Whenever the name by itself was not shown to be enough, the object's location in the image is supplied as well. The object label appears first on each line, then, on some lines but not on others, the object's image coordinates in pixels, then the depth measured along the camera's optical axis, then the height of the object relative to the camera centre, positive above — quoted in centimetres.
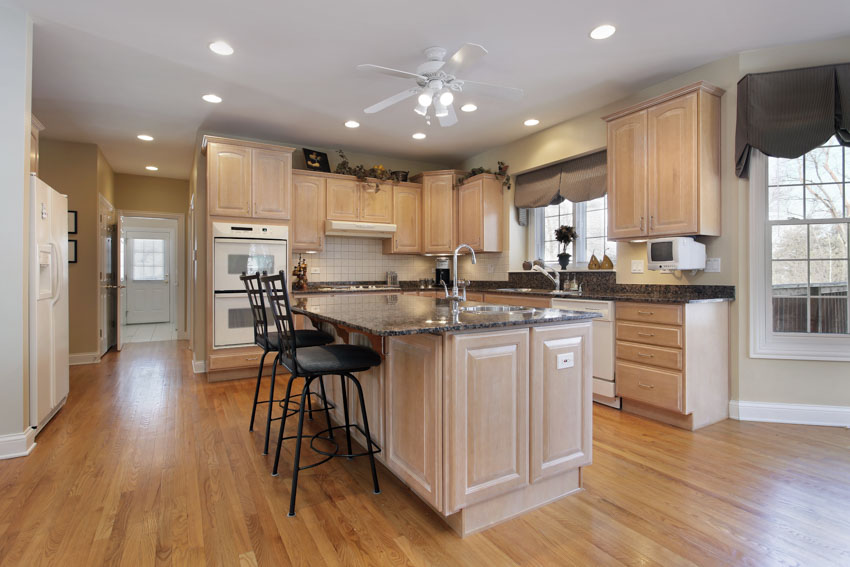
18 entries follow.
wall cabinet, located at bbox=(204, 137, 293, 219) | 430 +104
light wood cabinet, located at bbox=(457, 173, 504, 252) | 531 +83
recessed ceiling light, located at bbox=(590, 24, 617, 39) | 276 +161
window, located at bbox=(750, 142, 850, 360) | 299 +18
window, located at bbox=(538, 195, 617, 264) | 441 +56
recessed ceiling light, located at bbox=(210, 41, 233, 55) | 296 +161
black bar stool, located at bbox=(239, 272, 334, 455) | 255 -37
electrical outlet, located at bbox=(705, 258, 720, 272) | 326 +12
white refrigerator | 270 -14
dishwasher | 344 -60
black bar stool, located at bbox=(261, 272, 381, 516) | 197 -38
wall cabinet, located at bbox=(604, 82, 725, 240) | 313 +88
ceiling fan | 286 +132
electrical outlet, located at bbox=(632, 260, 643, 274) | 383 +12
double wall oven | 431 +15
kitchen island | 171 -54
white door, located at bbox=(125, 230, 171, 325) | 898 +10
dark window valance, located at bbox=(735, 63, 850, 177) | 282 +113
